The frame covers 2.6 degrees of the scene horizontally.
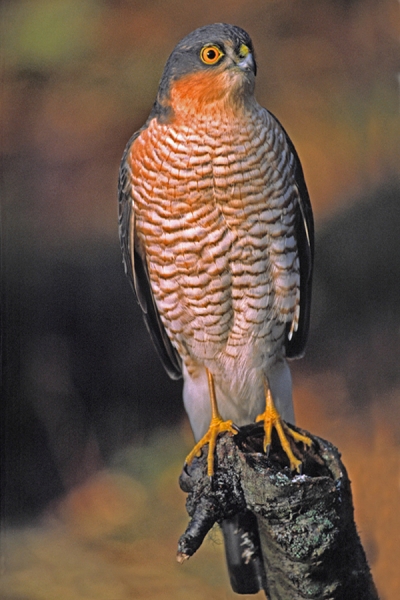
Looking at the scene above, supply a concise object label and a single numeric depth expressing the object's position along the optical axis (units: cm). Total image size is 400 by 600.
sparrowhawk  424
